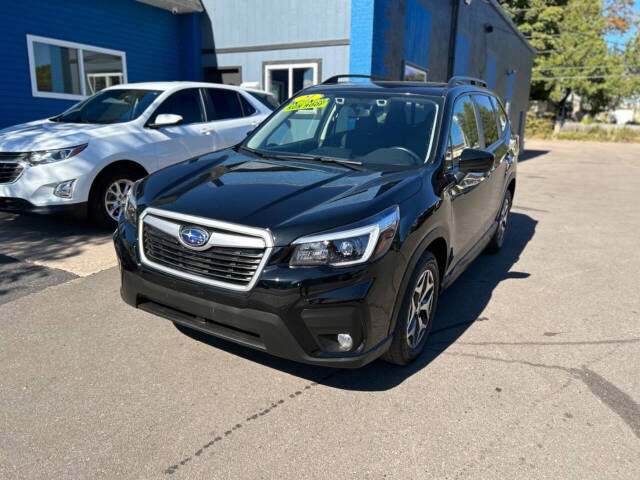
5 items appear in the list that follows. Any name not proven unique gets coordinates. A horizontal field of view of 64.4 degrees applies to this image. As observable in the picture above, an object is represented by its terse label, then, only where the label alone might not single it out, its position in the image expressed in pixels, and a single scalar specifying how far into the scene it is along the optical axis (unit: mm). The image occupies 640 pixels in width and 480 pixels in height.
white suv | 5402
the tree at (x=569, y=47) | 42500
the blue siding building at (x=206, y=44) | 9875
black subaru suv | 2533
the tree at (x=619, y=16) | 56219
